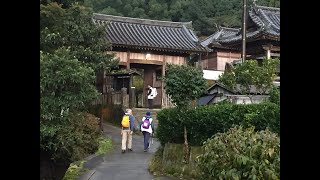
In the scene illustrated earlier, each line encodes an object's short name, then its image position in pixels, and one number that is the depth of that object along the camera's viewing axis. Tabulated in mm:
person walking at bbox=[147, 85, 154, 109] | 22656
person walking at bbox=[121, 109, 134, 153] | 13320
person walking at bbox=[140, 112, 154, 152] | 13359
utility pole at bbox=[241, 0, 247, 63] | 19141
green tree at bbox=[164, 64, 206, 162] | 11008
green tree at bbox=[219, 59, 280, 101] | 15625
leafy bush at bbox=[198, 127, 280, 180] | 6082
